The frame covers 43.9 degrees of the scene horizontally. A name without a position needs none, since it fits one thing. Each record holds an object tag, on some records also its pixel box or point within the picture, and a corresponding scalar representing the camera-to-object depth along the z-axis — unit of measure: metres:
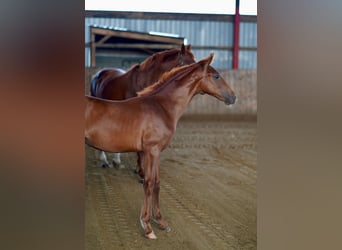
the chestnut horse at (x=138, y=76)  5.00
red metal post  14.13
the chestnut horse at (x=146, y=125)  2.89
